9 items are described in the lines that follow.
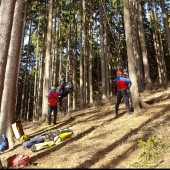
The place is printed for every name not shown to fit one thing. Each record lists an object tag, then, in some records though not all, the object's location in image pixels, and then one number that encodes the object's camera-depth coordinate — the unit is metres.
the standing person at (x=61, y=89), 12.56
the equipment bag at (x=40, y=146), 7.45
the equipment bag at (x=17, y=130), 9.24
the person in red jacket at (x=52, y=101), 11.51
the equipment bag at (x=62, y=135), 8.02
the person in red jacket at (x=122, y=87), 9.80
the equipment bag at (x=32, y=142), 8.06
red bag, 5.96
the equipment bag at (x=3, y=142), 8.34
